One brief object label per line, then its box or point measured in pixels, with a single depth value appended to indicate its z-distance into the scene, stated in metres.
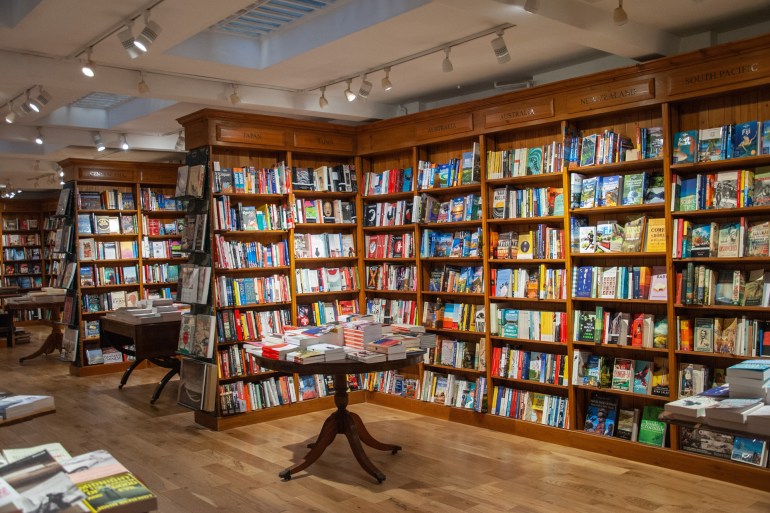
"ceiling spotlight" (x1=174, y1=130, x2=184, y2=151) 7.98
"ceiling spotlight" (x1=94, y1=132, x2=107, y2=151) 7.94
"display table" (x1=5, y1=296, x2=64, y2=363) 9.73
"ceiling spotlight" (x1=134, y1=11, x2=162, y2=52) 3.99
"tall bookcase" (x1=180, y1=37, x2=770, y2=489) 4.50
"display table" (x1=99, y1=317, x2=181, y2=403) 7.07
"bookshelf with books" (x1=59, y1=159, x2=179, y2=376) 8.79
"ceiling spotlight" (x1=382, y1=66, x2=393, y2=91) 5.23
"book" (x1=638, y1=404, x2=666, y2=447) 4.74
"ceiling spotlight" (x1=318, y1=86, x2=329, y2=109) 5.84
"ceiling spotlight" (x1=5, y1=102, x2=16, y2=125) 5.77
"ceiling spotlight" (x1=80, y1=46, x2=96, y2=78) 4.62
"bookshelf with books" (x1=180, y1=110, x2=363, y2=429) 6.00
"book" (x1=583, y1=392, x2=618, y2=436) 5.04
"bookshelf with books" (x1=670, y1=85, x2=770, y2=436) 4.33
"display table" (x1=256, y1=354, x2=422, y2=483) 4.33
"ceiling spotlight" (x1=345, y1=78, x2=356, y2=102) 5.43
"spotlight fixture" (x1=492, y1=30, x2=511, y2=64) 4.38
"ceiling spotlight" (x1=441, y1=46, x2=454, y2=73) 4.80
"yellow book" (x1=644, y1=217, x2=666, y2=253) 4.74
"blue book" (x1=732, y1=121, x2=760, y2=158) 4.32
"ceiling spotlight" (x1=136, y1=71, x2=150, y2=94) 5.18
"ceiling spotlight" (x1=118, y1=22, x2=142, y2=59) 4.18
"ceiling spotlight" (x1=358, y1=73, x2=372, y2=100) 5.43
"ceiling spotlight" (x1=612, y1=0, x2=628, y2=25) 3.82
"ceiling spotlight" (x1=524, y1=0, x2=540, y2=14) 3.68
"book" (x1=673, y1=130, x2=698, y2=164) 4.57
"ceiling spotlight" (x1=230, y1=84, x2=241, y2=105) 5.74
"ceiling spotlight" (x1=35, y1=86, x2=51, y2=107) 5.62
